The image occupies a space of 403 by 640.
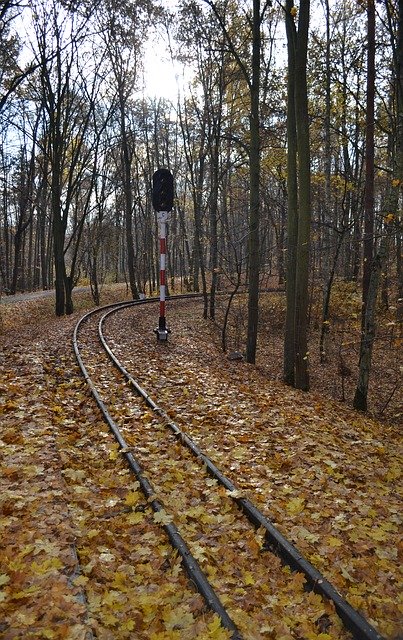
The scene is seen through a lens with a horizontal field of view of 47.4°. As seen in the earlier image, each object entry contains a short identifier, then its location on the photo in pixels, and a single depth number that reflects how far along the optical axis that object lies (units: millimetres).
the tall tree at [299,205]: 9922
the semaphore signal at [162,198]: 13328
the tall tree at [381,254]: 8445
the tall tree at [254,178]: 12195
